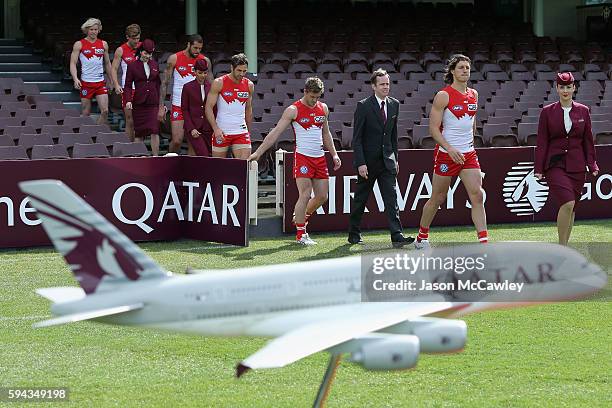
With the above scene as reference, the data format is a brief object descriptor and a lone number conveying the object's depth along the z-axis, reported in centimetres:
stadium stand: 1605
